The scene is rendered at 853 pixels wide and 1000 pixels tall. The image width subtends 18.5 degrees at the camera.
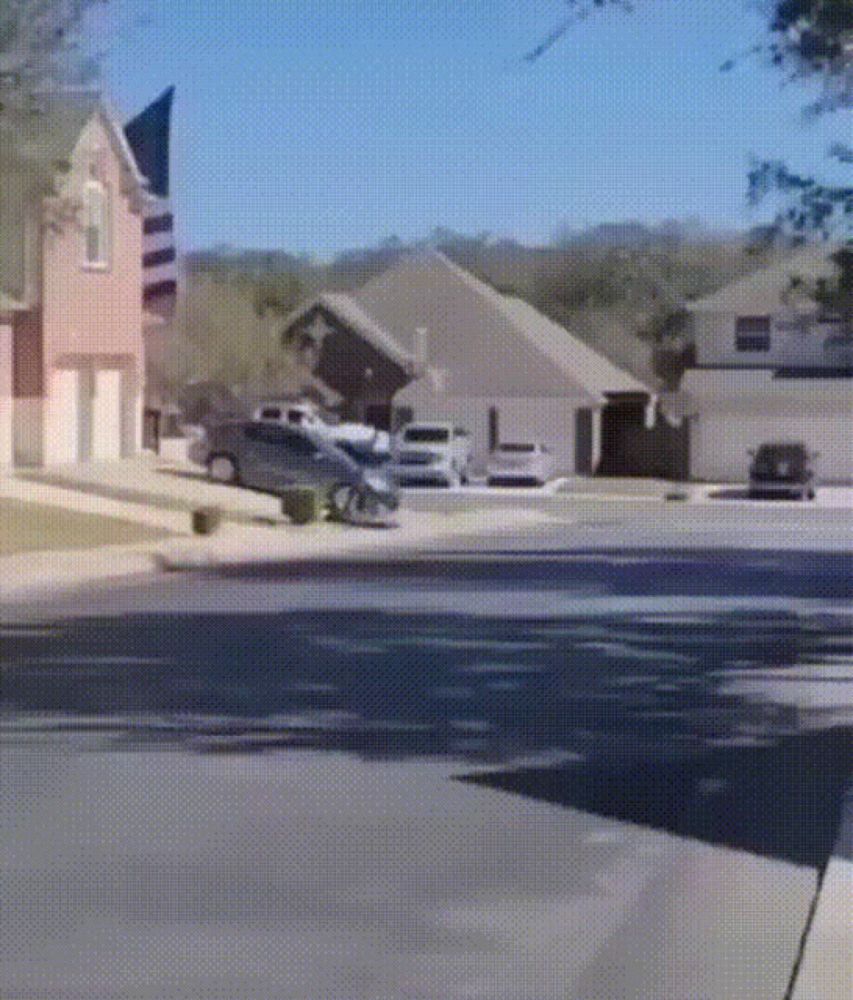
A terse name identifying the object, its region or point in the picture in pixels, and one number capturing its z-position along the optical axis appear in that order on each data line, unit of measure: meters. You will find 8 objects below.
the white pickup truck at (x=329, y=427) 63.66
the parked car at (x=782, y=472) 64.75
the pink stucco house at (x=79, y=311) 47.16
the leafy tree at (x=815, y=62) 17.86
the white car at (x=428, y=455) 66.06
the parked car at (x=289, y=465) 49.31
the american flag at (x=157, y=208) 53.03
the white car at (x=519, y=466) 68.12
